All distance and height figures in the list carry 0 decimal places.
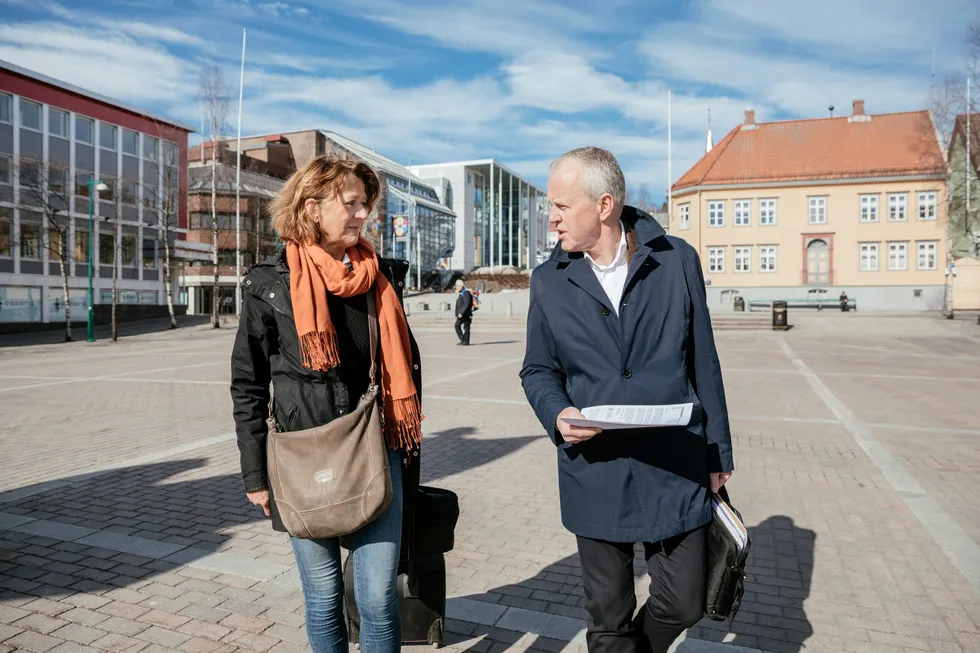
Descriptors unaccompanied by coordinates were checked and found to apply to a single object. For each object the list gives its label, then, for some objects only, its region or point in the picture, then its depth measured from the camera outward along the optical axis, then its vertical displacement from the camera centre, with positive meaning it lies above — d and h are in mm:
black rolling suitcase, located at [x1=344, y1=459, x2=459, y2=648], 2676 -992
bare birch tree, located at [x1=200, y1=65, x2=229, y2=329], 33866 +8863
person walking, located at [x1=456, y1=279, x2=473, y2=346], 21125 -72
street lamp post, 26736 +576
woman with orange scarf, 2283 -178
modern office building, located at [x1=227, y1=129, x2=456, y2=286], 76250 +11744
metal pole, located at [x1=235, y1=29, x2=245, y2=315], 40469 +2957
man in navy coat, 2234 -268
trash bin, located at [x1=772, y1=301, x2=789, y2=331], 28047 -267
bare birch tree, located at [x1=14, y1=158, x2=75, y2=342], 29500 +4827
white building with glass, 101375 +14689
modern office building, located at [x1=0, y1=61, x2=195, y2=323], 32906 +5565
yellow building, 47688 +6520
